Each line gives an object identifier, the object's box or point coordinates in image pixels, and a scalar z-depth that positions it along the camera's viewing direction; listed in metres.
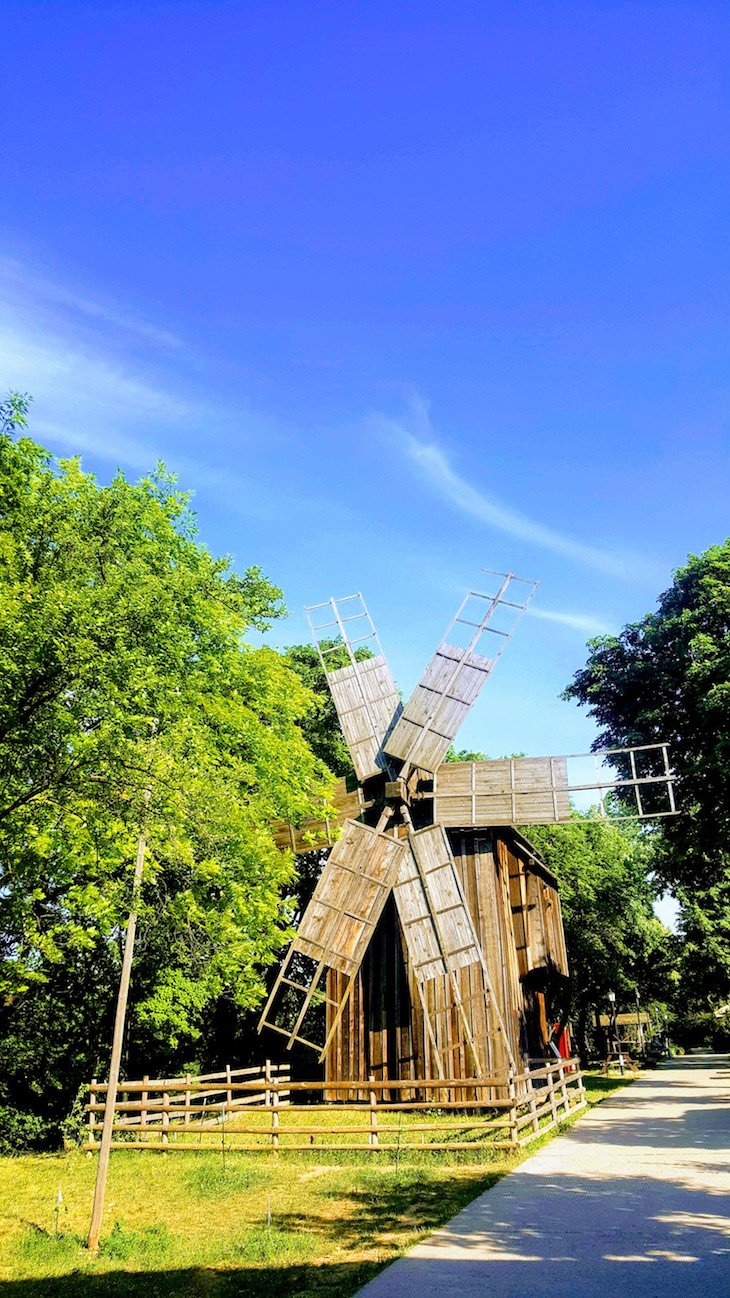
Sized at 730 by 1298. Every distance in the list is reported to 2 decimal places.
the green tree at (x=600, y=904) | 35.59
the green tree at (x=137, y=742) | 11.09
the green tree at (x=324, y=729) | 32.28
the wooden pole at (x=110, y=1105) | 9.80
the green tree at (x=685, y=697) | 21.23
